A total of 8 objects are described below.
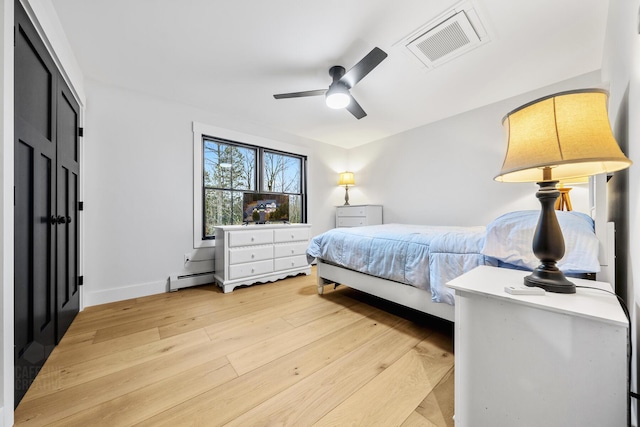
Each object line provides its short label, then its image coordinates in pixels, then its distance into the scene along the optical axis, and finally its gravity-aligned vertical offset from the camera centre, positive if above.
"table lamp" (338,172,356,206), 4.37 +0.66
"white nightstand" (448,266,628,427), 0.64 -0.44
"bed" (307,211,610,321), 1.08 -0.27
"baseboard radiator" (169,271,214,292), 2.73 -0.79
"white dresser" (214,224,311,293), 2.70 -0.48
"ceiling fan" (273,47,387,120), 1.74 +1.14
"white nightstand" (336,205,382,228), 3.88 -0.01
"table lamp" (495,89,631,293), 0.72 +0.21
